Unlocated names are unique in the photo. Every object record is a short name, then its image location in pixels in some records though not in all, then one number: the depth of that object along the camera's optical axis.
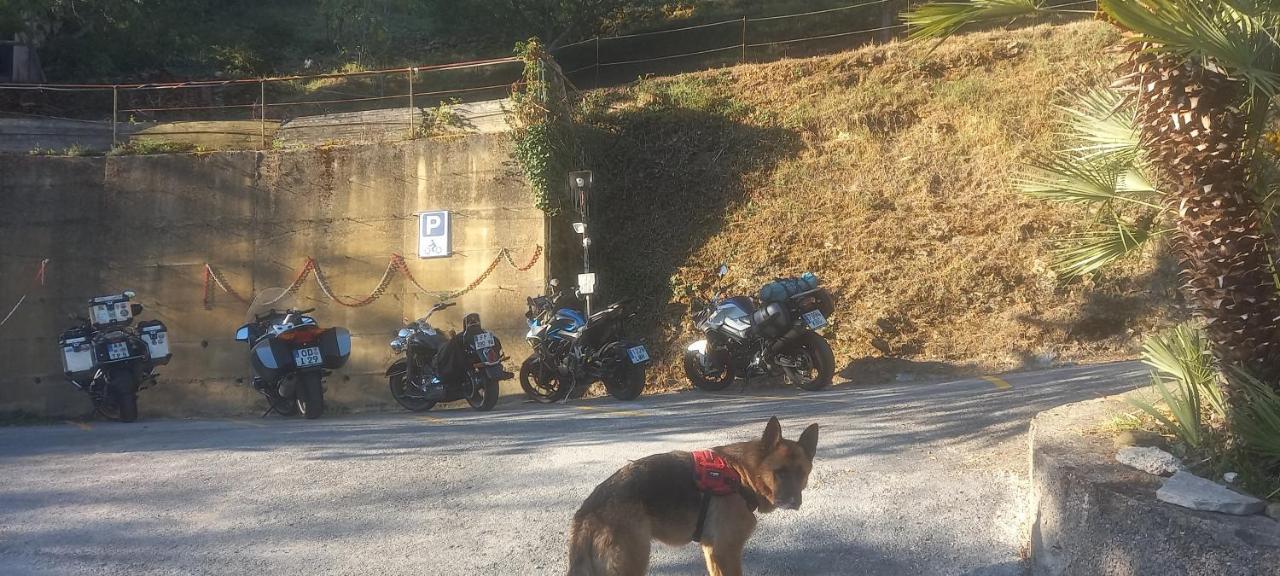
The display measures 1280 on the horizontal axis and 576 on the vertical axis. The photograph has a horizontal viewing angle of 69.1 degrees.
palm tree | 3.91
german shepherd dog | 3.19
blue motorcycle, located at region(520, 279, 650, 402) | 10.50
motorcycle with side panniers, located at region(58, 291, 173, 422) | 11.32
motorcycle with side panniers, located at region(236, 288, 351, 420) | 10.73
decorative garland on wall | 12.92
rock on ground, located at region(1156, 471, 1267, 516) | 3.26
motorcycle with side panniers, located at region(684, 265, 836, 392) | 10.05
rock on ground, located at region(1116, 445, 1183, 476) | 3.81
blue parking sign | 13.10
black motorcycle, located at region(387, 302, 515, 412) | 10.52
